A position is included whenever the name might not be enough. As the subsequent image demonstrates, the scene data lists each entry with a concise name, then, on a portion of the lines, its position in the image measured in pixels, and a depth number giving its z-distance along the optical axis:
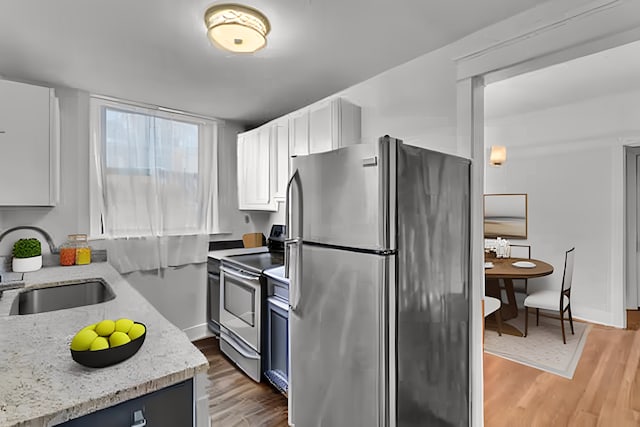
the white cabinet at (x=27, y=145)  2.07
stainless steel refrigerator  1.43
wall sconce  3.88
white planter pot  2.28
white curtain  2.85
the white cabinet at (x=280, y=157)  2.83
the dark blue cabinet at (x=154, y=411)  0.85
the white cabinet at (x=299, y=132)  2.58
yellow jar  2.60
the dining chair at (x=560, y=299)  3.36
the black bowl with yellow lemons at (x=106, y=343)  0.95
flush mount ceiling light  1.55
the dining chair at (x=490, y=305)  2.54
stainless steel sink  1.91
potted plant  2.28
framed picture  4.38
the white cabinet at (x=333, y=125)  2.34
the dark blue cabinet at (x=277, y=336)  2.27
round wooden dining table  3.36
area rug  2.84
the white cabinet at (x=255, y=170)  3.08
